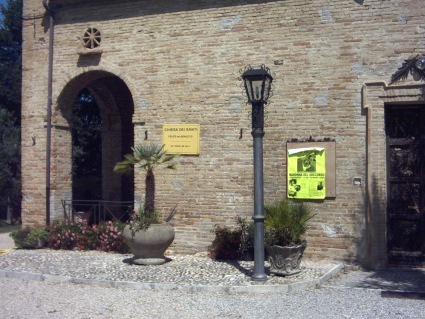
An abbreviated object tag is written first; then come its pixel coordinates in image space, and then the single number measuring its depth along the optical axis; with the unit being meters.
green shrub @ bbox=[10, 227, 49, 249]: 11.59
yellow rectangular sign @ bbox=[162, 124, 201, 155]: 10.84
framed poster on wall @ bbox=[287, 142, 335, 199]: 9.94
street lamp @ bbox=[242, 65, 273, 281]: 8.36
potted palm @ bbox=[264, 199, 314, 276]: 8.59
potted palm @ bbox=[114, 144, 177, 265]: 9.59
